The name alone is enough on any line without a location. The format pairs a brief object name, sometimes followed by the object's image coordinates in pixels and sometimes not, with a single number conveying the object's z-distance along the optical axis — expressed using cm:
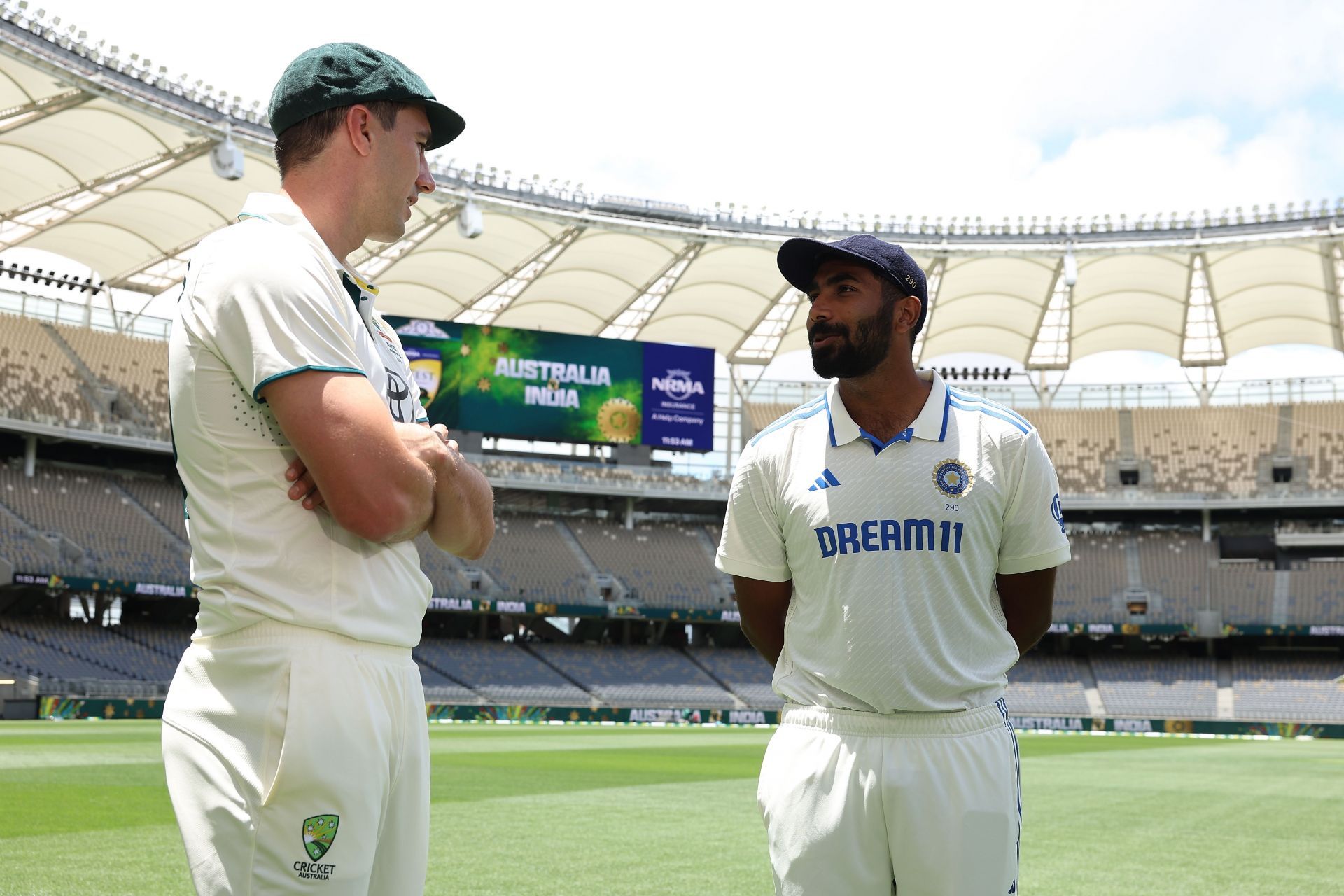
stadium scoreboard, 5066
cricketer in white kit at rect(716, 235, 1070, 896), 346
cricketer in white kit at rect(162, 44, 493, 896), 229
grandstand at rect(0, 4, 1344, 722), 4219
